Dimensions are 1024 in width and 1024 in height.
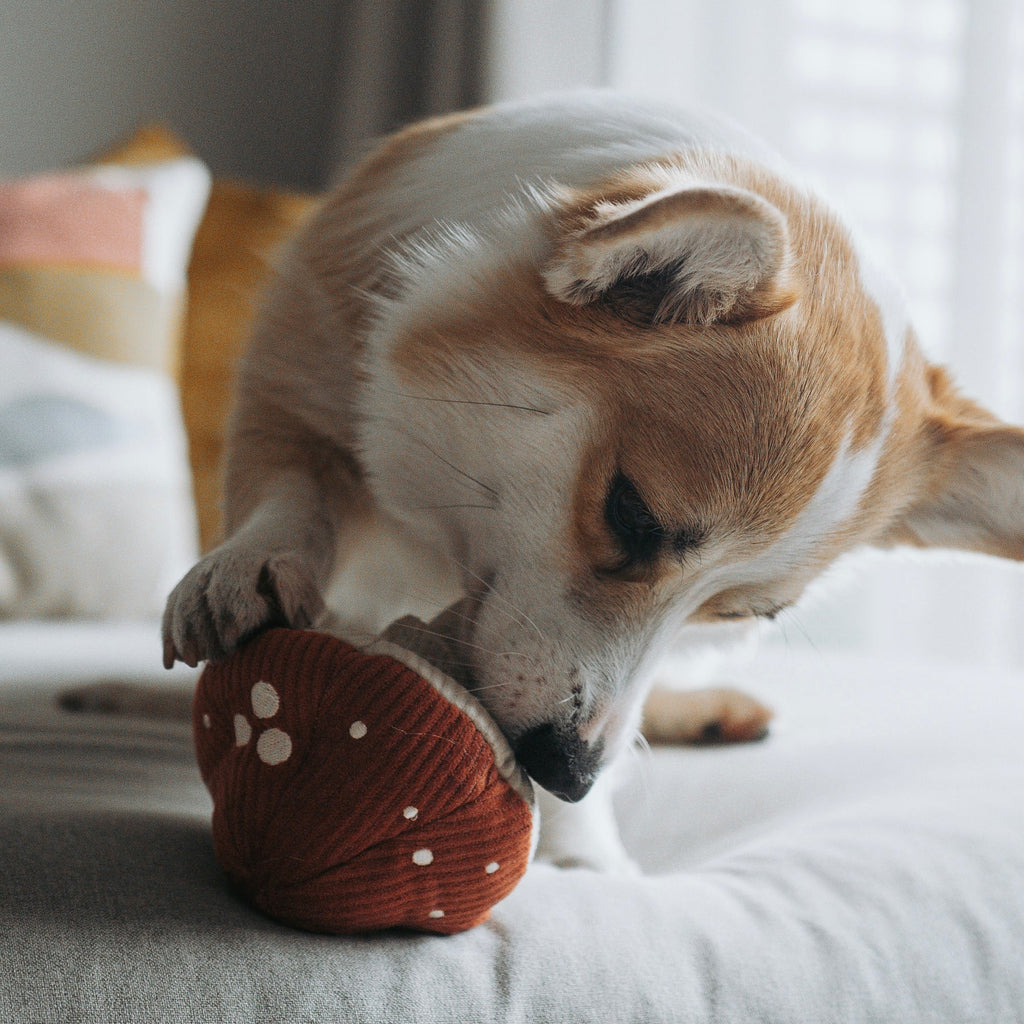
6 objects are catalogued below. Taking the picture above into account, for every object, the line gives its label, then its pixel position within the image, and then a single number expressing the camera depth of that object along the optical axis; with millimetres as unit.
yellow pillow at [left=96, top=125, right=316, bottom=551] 2283
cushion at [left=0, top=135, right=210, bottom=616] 1751
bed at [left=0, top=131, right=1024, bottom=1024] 625
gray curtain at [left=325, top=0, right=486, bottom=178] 2803
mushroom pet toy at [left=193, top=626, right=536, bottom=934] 647
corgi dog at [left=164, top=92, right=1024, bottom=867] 858
